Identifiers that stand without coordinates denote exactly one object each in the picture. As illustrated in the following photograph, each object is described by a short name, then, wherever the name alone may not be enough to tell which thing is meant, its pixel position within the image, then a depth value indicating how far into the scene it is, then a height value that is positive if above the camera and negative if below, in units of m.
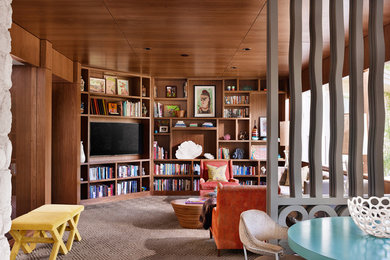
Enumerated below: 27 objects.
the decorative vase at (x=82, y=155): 6.73 -0.28
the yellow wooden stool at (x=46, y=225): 3.50 -0.84
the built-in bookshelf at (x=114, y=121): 7.04 +0.31
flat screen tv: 7.24 +0.04
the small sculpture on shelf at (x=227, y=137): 8.35 +0.05
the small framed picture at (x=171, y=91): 8.41 +1.13
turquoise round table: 1.77 -0.56
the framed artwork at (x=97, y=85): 7.27 +1.12
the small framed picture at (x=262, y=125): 8.39 +0.33
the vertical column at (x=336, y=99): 3.02 +0.34
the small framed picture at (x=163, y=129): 8.32 +0.24
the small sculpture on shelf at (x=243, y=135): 8.42 +0.10
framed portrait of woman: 8.38 +0.91
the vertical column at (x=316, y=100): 3.01 +0.33
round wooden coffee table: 4.98 -1.03
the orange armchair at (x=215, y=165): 7.23 -0.63
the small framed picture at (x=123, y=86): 7.75 +1.15
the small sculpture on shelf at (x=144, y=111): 8.03 +0.64
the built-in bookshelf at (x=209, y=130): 8.18 +0.22
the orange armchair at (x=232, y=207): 3.81 -0.72
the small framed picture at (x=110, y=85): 7.57 +1.16
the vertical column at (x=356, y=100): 3.03 +0.32
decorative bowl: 1.99 -0.47
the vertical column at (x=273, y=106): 2.96 +0.27
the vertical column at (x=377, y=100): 3.00 +0.32
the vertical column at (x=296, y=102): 2.99 +0.31
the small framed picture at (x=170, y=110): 8.41 +0.69
